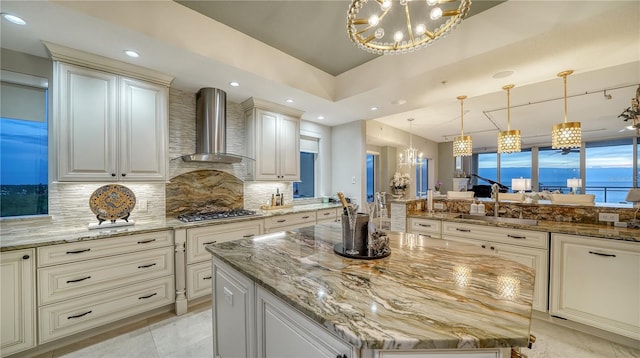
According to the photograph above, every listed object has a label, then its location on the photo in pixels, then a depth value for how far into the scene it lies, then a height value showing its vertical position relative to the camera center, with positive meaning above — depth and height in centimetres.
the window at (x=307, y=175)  476 +4
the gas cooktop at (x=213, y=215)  274 -49
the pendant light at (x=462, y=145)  324 +45
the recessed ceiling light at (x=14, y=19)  169 +116
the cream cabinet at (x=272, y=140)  343 +58
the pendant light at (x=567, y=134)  245 +47
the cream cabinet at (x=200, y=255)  251 -86
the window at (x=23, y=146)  212 +29
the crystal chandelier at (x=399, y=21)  130 +92
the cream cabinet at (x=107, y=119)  207 +57
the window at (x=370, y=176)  734 +3
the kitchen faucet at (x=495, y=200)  298 -30
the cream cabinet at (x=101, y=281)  187 -94
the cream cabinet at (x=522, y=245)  227 -71
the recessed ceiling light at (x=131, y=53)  213 +114
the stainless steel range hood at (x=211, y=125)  299 +67
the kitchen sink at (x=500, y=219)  265 -52
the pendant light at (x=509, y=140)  290 +47
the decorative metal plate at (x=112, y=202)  238 -27
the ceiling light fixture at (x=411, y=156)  510 +46
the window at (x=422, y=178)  812 -4
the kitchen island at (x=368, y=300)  72 -48
